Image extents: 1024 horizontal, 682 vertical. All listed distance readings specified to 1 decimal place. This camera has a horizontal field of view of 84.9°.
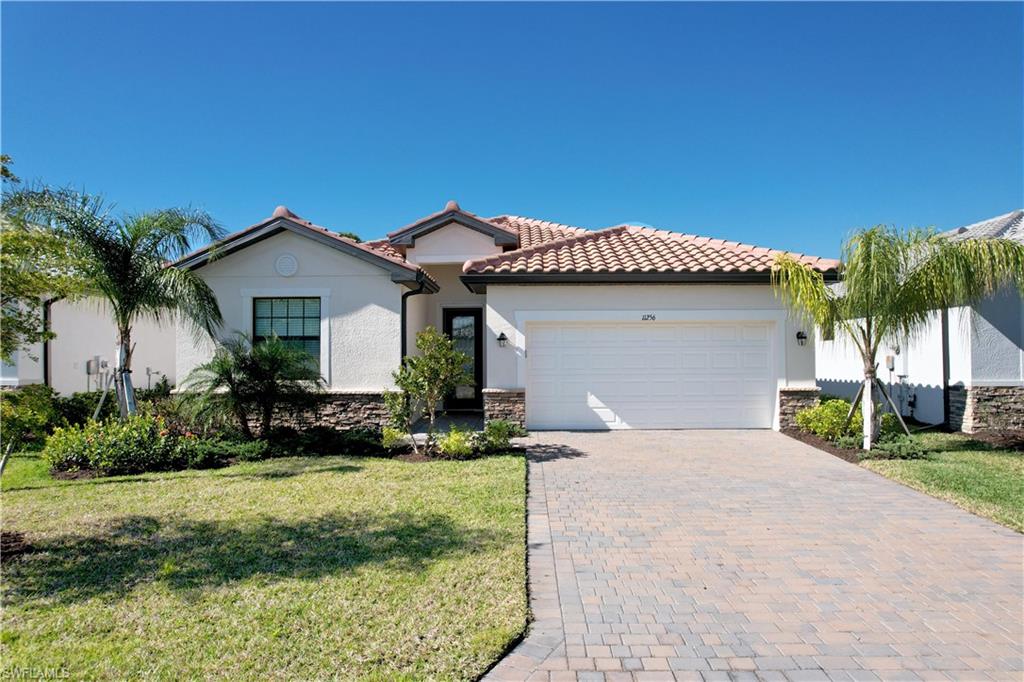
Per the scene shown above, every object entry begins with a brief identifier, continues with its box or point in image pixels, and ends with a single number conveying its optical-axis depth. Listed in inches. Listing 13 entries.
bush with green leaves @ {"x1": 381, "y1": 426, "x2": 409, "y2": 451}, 412.2
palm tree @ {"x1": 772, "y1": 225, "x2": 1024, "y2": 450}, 375.9
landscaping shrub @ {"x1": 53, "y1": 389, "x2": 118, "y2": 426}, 511.2
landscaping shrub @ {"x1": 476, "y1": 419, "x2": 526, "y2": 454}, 408.8
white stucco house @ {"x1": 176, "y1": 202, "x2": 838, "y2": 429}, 487.8
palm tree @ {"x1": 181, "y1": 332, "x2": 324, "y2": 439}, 414.3
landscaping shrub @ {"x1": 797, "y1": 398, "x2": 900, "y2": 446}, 435.8
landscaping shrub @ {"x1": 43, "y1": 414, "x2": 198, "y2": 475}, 370.3
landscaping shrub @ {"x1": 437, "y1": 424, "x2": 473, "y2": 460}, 394.9
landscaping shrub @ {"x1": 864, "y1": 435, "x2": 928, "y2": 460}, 379.6
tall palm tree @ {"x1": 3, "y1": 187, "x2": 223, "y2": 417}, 375.6
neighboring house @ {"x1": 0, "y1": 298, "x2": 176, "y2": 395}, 598.9
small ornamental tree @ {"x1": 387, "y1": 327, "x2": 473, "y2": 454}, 400.2
